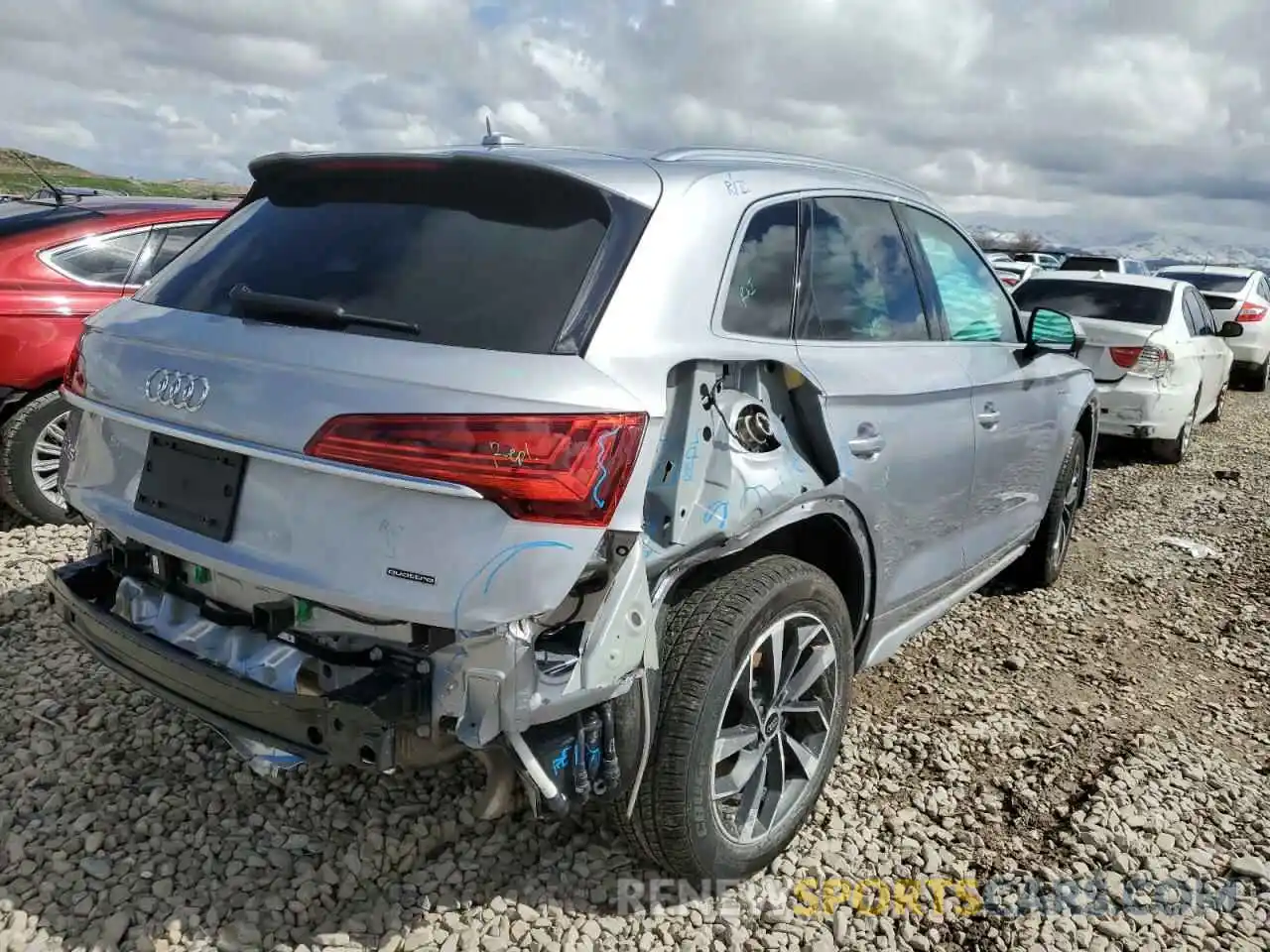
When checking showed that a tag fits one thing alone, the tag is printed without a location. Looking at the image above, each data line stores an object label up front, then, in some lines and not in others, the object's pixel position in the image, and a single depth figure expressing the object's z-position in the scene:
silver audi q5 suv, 1.95
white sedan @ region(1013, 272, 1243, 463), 7.87
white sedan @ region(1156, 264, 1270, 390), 13.41
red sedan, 4.93
